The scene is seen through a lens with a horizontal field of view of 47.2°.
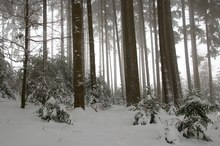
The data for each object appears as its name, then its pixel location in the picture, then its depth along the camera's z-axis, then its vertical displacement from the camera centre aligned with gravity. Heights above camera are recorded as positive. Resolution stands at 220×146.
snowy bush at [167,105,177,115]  7.93 -0.60
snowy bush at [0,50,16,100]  9.33 +0.67
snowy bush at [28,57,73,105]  9.06 +0.66
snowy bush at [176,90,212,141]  5.02 -0.51
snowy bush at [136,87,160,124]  6.22 -0.34
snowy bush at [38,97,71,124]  5.81 -0.43
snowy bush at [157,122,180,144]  4.71 -0.81
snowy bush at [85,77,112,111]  10.20 -0.21
